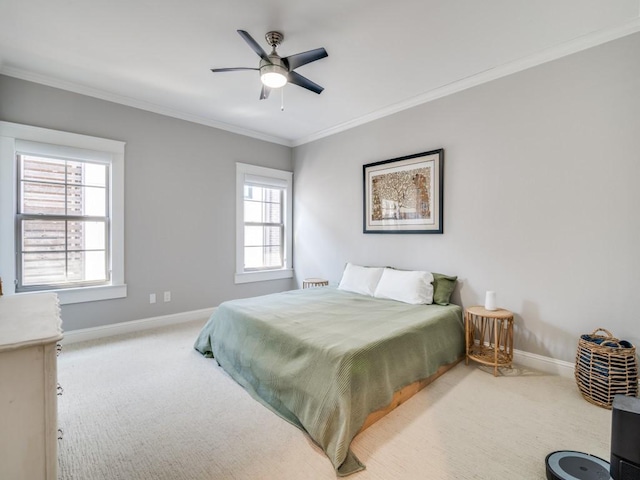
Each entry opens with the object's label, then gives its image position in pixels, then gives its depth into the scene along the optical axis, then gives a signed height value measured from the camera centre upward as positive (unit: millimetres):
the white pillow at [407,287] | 3094 -530
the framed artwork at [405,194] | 3334 +525
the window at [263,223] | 4531 +202
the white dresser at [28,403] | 1065 -625
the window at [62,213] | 2881 +208
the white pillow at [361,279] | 3555 -519
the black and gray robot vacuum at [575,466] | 1398 -1104
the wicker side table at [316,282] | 4336 -662
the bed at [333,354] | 1722 -846
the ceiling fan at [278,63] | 2215 +1329
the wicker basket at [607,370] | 2051 -909
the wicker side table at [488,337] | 2582 -935
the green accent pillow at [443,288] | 3062 -517
